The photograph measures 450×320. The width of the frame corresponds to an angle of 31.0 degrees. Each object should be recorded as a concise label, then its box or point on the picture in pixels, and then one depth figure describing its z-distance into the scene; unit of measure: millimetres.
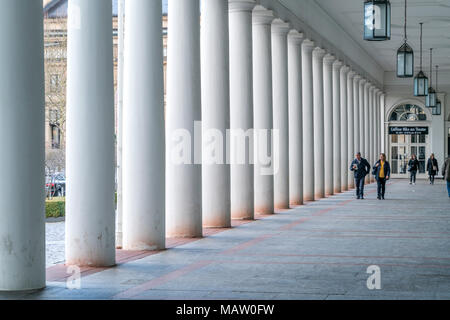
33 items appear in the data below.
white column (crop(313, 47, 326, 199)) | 28344
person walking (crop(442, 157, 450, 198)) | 26250
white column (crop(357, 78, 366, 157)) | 39844
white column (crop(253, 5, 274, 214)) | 20391
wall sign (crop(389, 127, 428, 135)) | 50938
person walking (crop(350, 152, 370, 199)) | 26625
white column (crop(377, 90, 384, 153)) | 48016
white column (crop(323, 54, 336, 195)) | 30688
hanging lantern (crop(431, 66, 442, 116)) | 43081
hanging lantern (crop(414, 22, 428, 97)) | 26625
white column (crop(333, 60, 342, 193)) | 32750
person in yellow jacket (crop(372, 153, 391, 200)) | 26562
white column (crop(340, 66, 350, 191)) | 34688
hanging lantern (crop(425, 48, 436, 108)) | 34712
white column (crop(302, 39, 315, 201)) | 26438
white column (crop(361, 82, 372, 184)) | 41594
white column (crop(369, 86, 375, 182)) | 43719
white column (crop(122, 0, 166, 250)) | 12188
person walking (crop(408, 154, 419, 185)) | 41969
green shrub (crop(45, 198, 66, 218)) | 22797
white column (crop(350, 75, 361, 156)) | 37703
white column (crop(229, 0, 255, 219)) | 18406
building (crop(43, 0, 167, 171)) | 27172
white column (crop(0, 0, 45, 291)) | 8156
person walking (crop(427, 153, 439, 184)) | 42781
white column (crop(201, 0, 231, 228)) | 16359
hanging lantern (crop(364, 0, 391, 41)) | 13953
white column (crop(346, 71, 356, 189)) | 36375
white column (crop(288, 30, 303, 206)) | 24500
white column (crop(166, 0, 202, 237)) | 14250
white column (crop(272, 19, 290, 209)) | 22375
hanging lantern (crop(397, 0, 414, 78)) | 20438
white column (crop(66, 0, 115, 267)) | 10258
